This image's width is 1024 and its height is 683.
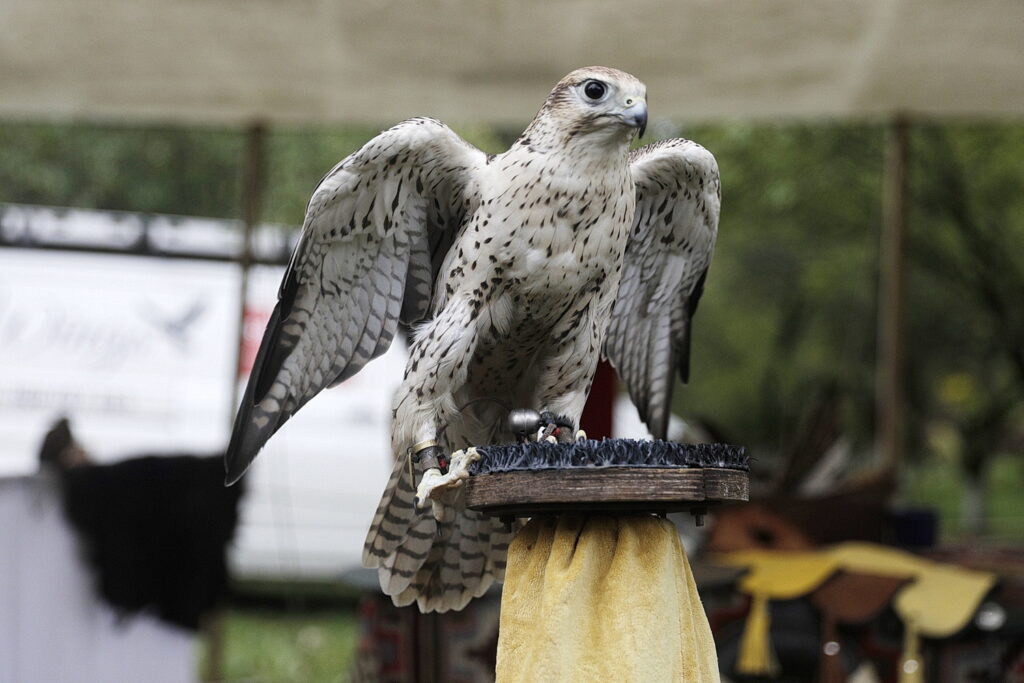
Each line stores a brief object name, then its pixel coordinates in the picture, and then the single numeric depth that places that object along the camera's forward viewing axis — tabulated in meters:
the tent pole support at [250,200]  10.59
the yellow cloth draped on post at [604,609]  3.91
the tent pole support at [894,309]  11.09
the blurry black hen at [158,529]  8.59
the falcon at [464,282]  4.41
